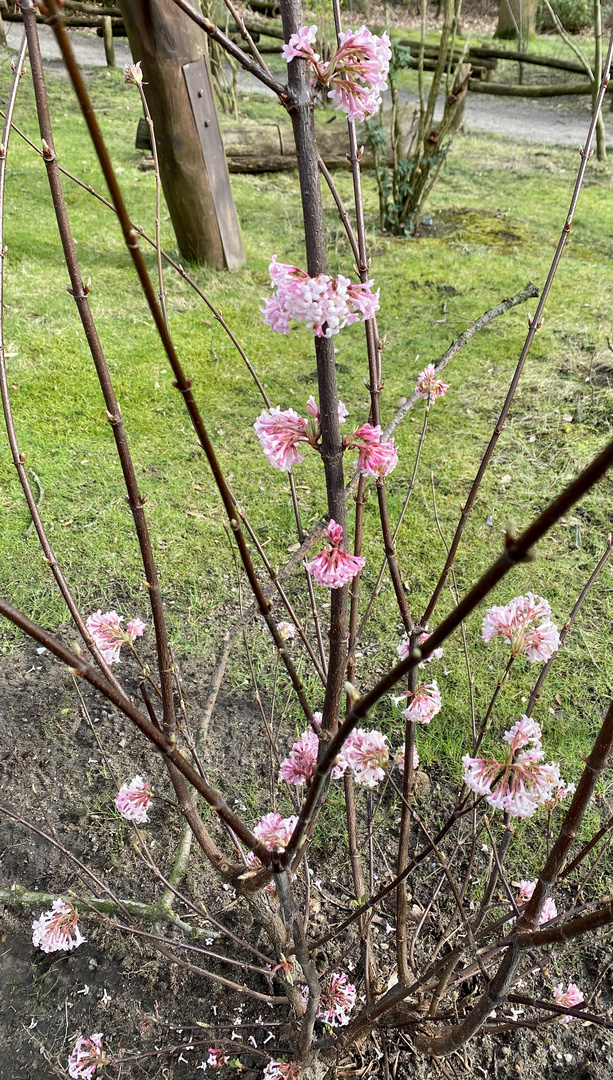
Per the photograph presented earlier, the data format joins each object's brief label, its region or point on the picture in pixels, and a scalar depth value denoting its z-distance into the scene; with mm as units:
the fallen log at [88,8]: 9680
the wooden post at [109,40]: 8736
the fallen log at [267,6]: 11648
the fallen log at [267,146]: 6473
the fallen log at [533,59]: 8125
